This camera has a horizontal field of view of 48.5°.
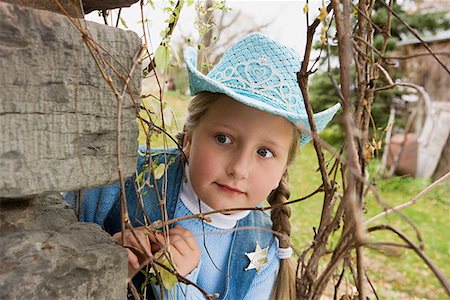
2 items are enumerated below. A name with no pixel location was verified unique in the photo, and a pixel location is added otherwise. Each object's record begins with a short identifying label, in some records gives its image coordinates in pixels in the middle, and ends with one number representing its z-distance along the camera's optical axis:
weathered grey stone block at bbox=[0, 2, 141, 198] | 0.65
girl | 1.17
